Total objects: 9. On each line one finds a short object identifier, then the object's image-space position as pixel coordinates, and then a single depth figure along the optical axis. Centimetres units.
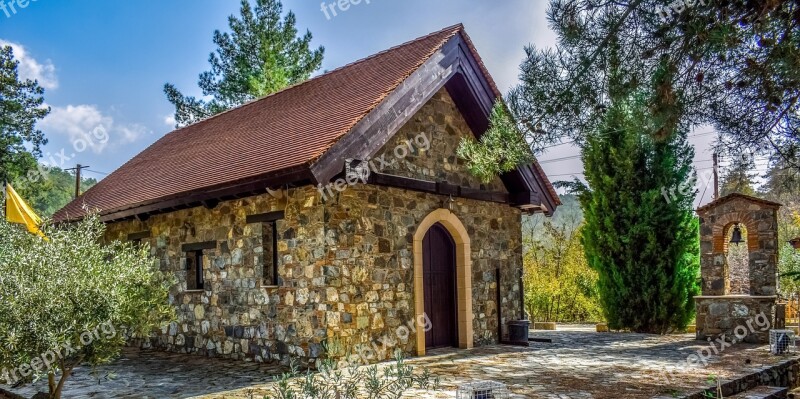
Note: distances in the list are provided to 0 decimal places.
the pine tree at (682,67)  557
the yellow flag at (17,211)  1324
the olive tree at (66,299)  580
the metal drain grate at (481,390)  519
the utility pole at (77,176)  2610
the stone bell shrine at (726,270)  1075
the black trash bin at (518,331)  1129
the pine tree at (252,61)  2314
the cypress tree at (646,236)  1344
